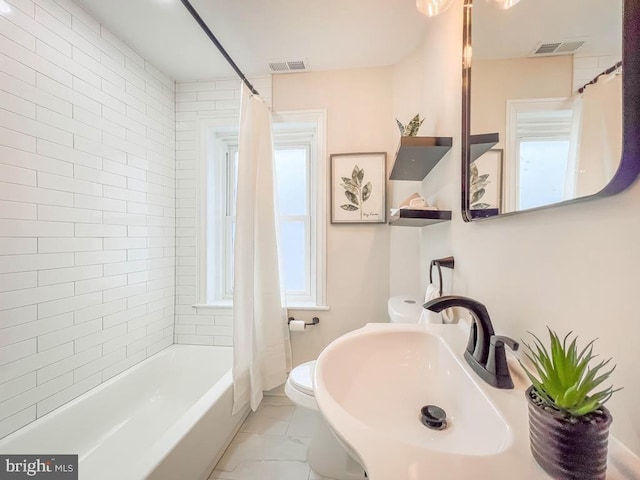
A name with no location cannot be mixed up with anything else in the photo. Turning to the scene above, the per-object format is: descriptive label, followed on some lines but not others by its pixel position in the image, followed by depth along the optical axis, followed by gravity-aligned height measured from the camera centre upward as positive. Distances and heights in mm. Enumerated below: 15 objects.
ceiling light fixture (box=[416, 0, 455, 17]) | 1052 +928
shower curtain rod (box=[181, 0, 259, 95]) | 1183 +1009
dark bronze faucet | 566 -262
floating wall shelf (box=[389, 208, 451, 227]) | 1124 +81
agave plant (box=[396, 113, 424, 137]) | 1274 +520
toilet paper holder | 1886 -643
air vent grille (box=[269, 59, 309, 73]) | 1817 +1188
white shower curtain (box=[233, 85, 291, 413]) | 1547 -263
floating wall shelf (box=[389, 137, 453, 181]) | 1148 +381
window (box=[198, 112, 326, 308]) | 2061 +189
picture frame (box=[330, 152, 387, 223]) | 1865 +332
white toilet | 1252 -1049
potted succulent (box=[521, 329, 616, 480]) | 332 -245
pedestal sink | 368 -339
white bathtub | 1096 -1012
